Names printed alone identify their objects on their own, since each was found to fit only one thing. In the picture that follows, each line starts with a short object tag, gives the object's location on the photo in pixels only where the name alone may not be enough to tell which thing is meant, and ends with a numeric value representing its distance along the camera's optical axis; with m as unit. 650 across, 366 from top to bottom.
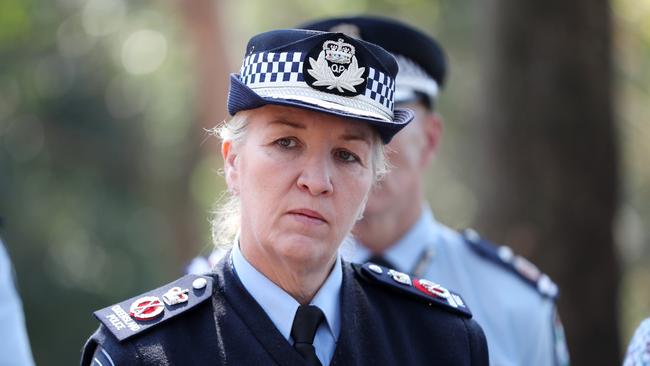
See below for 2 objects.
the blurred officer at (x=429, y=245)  9.89
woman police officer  6.25
